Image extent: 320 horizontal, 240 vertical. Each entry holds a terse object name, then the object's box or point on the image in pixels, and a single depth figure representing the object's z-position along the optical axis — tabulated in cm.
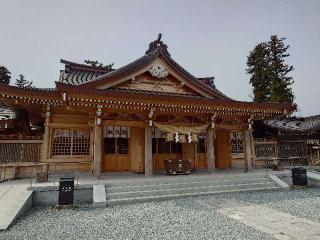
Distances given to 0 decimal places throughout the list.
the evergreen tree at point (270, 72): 3098
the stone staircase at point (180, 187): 918
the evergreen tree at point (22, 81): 4228
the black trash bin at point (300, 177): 1162
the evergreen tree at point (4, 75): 3105
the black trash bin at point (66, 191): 822
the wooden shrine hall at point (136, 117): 1111
